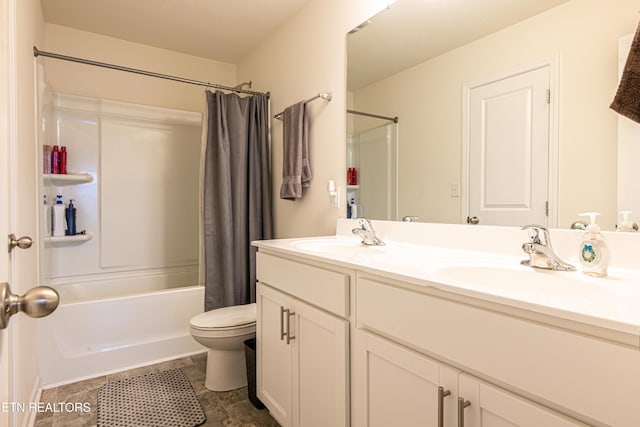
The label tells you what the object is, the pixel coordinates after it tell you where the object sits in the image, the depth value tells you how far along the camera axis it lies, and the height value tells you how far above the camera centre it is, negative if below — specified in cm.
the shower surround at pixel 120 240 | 215 -26
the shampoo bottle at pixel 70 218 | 258 -8
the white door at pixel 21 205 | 126 +1
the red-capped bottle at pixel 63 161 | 249 +34
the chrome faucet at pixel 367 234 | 165 -13
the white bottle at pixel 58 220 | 250 -9
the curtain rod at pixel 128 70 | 197 +88
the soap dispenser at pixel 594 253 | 91 -12
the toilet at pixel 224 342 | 189 -74
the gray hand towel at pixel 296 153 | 217 +34
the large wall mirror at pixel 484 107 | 104 +39
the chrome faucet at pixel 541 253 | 99 -13
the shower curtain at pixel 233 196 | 240 +8
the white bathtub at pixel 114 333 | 206 -80
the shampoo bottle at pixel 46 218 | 220 -7
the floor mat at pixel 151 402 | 167 -103
